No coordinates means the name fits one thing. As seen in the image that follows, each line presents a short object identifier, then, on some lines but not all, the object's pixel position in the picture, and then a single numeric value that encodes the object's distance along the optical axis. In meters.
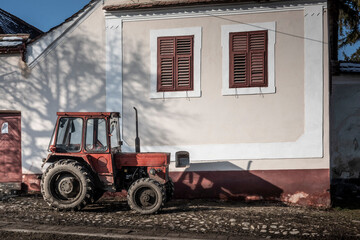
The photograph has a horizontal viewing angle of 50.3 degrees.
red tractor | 7.61
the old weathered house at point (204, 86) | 9.38
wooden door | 10.52
